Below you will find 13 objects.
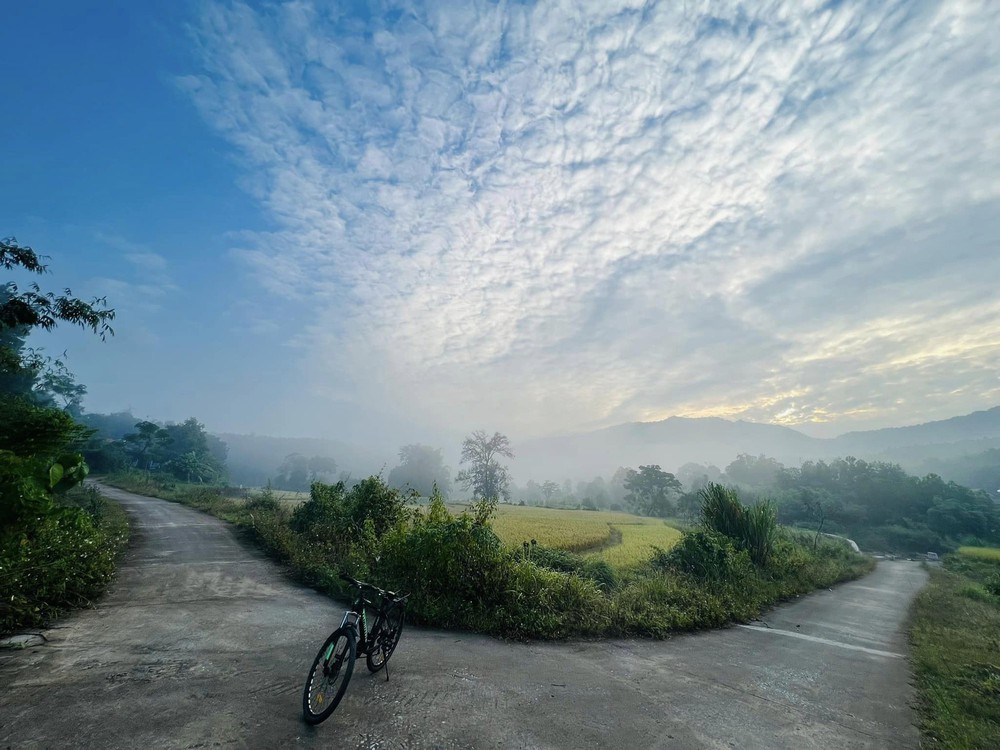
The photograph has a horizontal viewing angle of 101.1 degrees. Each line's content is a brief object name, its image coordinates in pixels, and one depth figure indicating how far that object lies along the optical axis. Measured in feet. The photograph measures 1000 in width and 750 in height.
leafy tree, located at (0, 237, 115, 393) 29.91
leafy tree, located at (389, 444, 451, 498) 410.93
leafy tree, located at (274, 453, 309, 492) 365.40
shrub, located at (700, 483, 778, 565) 44.88
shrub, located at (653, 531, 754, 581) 37.83
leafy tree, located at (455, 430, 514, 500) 223.71
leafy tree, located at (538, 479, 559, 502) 392.70
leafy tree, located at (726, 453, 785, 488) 395.75
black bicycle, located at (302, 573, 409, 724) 12.43
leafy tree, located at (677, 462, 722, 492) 519.40
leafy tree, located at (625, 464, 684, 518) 204.33
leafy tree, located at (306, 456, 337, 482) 448.24
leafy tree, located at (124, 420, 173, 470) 171.01
